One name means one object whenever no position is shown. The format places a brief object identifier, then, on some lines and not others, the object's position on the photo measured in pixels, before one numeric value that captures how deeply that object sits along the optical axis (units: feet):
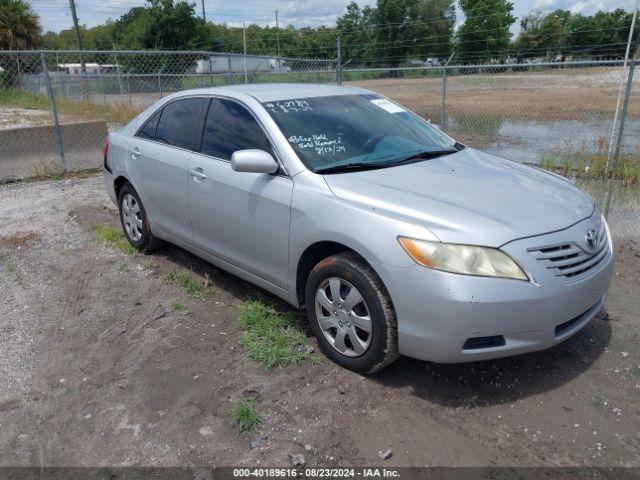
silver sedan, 9.07
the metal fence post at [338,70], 36.96
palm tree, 102.89
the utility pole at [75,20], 124.36
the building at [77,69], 140.01
